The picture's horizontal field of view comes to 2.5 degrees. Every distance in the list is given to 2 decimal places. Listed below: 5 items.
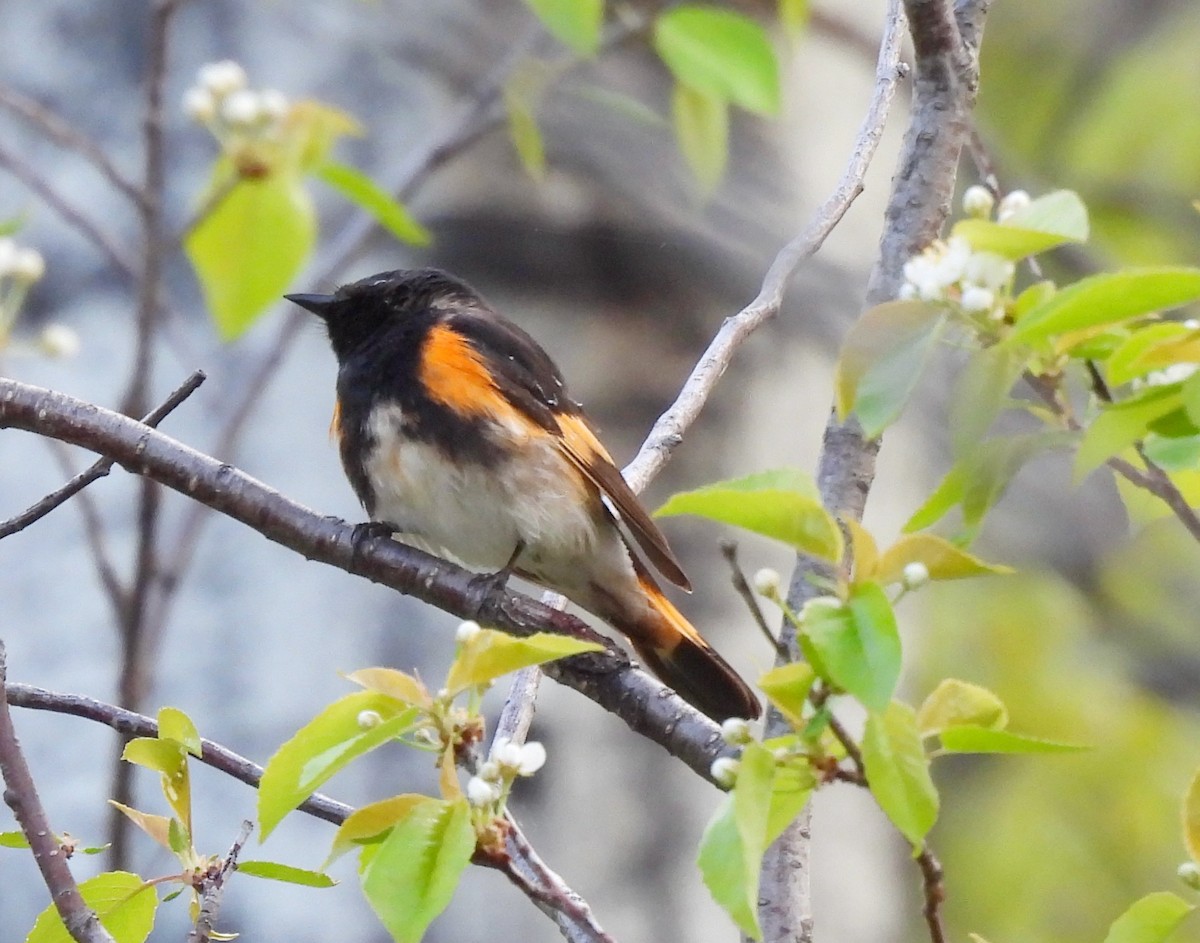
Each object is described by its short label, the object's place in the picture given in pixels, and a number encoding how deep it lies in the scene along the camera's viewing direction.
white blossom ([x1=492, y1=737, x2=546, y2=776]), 4.04
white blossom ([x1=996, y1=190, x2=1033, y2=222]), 3.82
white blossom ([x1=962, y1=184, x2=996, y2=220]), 3.97
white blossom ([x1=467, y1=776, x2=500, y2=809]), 3.92
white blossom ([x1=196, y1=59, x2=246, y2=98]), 5.06
